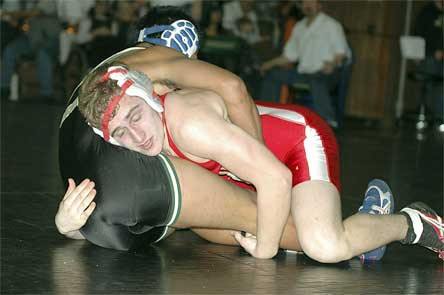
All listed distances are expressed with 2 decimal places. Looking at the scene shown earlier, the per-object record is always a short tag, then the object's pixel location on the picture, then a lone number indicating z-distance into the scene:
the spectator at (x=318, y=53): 9.66
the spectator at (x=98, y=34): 11.02
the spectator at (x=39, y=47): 11.13
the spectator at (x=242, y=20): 11.16
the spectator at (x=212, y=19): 11.03
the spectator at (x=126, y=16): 11.00
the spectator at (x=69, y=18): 11.44
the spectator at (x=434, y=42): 10.15
